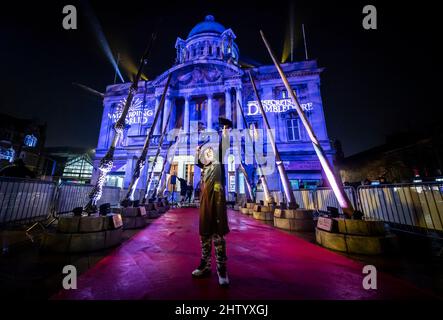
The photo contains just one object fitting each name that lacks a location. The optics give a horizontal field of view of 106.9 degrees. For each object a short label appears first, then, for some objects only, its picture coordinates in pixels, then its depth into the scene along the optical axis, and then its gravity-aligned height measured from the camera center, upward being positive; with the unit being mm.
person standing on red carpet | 2332 -227
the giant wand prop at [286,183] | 6227 +519
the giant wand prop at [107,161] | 4223 +1018
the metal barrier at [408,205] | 4504 -286
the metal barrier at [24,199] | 5535 +1
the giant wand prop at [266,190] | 8288 +345
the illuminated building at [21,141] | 26672 +10338
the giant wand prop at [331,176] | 3882 +520
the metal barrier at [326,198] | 7051 -81
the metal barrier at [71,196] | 7309 +130
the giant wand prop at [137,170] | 6398 +1148
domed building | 18375 +11425
